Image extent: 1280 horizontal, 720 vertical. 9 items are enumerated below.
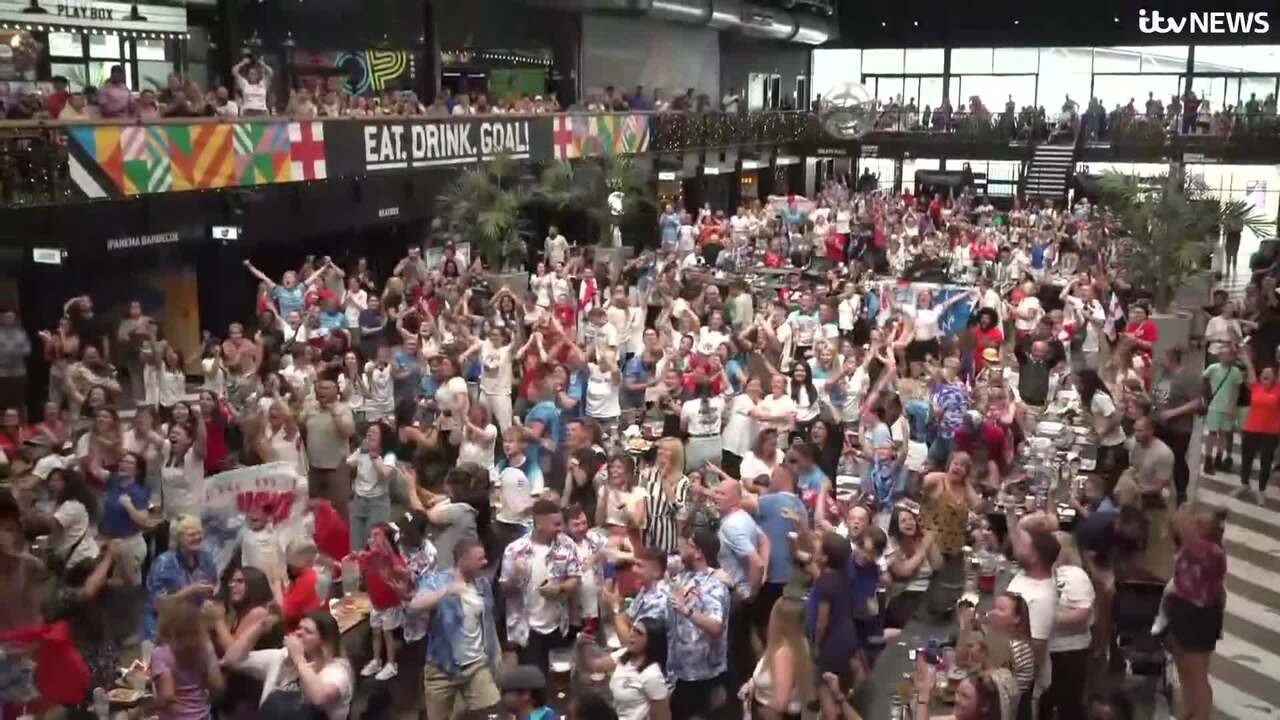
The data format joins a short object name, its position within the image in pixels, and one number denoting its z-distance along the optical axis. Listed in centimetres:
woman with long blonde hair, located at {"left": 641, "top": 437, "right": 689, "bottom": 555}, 883
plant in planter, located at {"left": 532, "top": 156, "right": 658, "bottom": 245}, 2502
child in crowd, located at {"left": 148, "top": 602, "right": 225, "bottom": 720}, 636
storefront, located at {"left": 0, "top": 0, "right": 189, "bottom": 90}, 1980
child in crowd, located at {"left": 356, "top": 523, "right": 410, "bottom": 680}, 789
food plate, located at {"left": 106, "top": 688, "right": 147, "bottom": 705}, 718
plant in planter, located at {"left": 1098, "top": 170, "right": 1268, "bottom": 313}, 1783
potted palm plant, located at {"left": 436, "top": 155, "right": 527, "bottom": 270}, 2181
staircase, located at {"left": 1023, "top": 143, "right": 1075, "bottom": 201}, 3881
